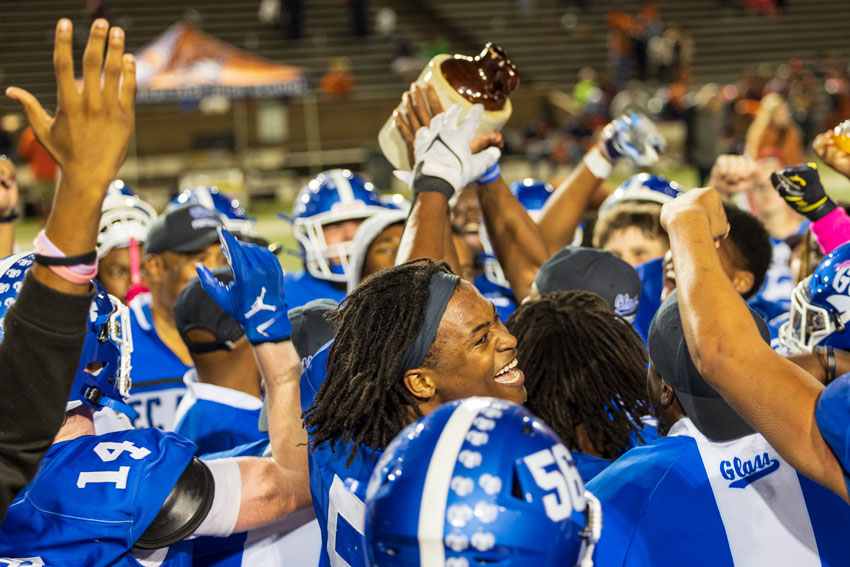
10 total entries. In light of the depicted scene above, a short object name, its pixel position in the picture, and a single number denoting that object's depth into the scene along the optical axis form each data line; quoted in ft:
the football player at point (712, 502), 7.07
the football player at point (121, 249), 17.20
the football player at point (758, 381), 6.18
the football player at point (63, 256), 5.73
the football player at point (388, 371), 7.41
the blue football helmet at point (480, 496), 5.45
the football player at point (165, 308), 13.73
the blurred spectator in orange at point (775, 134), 29.45
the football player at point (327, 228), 16.67
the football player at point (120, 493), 7.38
